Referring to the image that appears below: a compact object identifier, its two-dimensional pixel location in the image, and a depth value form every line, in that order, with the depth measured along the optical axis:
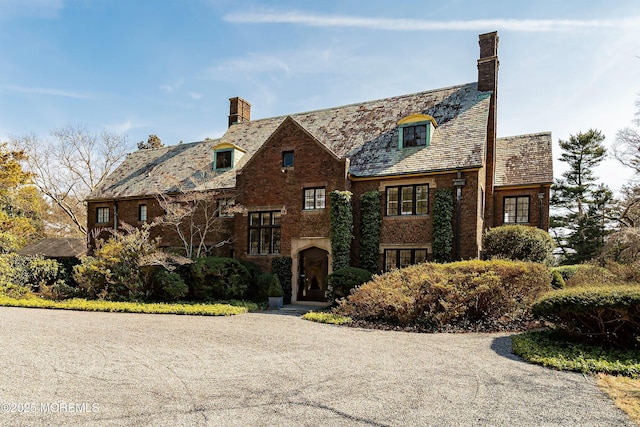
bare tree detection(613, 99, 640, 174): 20.50
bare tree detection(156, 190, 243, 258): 21.09
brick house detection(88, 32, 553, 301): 18.20
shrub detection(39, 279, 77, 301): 19.98
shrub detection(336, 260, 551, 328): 12.37
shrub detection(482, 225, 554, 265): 16.50
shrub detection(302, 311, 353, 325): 13.20
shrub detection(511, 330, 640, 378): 7.36
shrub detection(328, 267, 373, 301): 16.53
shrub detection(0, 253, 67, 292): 20.80
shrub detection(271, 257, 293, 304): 19.59
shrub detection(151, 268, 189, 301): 17.73
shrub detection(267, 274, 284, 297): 18.08
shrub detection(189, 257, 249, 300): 18.09
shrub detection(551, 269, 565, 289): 15.45
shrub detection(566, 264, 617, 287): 11.14
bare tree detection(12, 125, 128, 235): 36.88
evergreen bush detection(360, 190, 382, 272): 18.73
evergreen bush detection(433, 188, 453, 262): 17.27
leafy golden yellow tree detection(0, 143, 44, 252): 22.05
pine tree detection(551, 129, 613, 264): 32.34
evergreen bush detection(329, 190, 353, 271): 18.23
